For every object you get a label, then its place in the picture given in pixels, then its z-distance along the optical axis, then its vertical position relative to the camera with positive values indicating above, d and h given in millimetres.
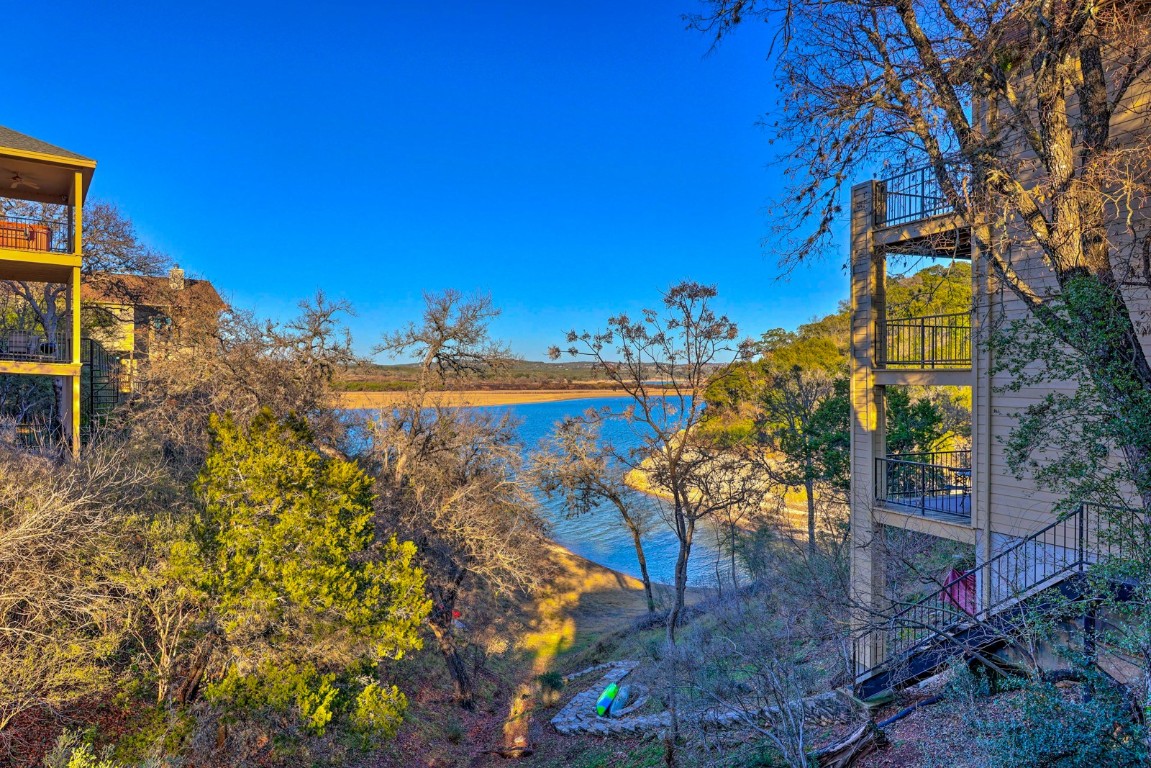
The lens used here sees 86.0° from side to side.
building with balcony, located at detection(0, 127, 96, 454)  14555 +3287
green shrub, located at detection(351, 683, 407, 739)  9578 -5203
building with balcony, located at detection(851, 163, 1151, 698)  8266 -1773
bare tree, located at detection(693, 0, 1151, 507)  5867 +2767
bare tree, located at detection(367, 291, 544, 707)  15367 -2636
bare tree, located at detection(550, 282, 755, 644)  15773 -180
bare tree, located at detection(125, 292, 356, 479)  15203 +39
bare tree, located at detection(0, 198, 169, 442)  19906 +4531
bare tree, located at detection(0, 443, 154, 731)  7086 -2549
